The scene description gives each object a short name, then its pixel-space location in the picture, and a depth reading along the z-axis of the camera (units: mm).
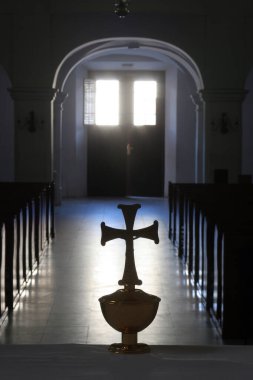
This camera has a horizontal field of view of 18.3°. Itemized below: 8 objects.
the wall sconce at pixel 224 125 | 15555
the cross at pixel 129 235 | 2330
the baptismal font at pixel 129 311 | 2199
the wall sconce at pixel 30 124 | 15523
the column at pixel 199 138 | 17266
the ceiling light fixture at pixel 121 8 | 10789
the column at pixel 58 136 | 17812
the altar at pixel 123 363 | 1961
